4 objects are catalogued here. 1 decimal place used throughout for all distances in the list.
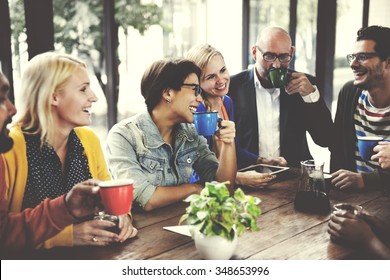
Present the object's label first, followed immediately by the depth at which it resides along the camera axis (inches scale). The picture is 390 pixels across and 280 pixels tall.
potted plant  49.2
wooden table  53.5
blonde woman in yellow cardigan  59.8
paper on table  59.1
